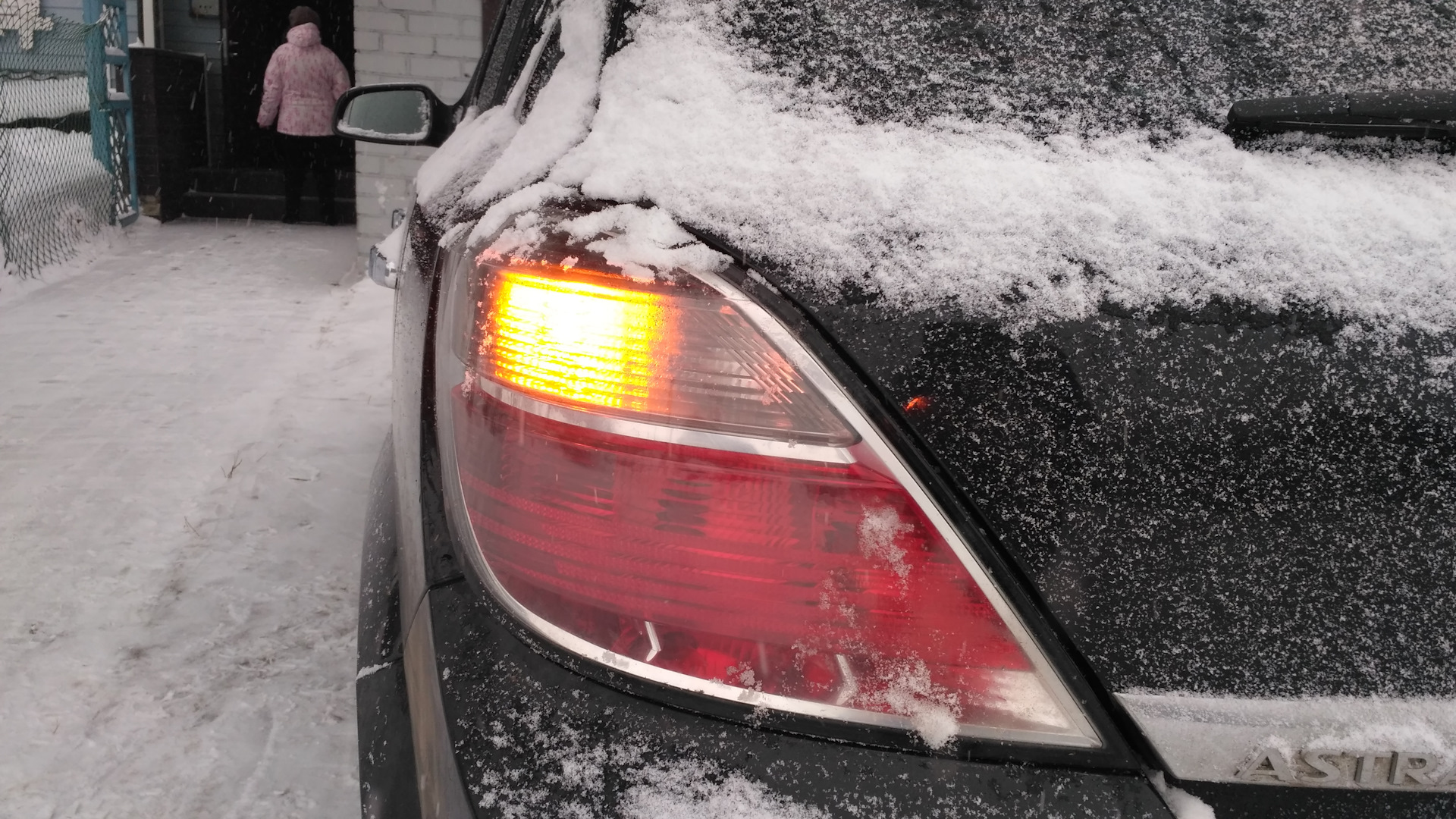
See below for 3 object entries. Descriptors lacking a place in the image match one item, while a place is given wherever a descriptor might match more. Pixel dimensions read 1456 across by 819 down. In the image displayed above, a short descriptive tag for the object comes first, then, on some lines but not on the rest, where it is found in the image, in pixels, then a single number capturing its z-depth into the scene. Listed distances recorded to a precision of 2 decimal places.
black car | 0.86
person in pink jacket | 9.41
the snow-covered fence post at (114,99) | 9.01
